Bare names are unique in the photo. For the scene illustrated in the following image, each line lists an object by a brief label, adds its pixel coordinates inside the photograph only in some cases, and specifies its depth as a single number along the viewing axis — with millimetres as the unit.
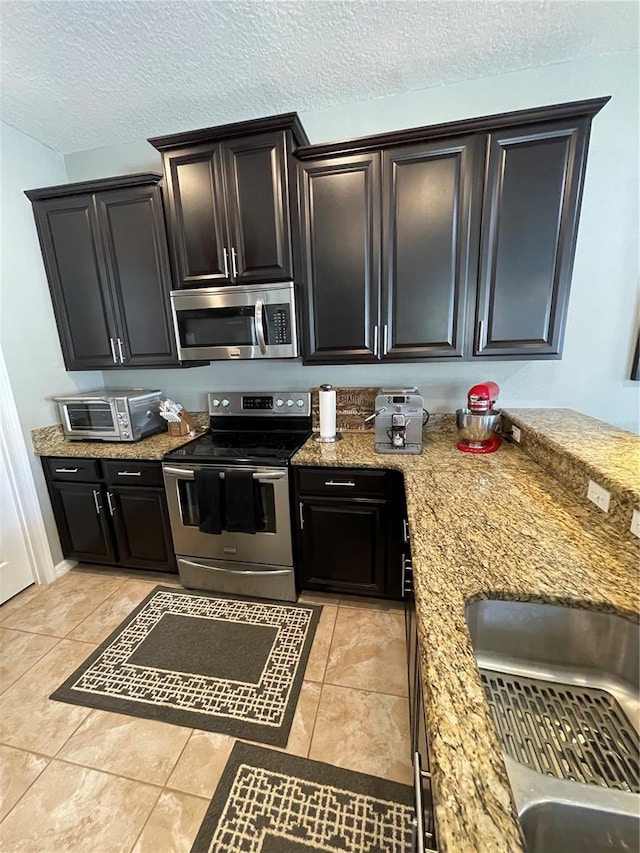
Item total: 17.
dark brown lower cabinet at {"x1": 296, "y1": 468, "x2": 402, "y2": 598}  1945
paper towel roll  2156
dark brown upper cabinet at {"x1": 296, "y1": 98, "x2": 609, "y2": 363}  1686
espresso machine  1982
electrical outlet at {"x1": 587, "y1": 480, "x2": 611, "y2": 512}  1189
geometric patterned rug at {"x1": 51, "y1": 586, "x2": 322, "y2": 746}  1572
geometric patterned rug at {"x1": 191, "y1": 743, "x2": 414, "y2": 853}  1158
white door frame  2199
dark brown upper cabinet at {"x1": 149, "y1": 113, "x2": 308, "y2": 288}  1873
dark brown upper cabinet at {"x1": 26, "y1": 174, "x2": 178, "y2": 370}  2156
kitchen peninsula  531
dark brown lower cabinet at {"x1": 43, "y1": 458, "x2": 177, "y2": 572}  2283
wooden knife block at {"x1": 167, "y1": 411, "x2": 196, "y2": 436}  2553
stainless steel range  2018
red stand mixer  1941
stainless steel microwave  2012
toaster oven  2352
